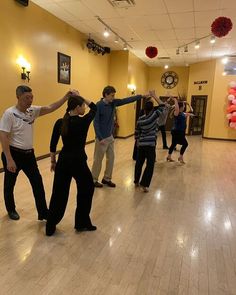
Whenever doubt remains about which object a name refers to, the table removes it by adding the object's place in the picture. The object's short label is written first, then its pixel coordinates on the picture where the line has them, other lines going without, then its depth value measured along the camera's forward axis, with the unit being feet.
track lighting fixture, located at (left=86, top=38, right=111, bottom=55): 24.66
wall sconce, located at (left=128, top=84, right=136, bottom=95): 32.13
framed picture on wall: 20.43
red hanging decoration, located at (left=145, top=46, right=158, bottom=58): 22.82
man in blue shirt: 12.03
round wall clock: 41.19
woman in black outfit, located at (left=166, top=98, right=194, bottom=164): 18.51
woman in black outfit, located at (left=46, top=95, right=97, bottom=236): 7.67
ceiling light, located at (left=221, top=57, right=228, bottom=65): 32.35
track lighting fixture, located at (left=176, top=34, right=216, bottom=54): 22.53
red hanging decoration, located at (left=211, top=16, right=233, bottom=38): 13.29
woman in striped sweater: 12.20
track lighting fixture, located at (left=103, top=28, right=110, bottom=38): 22.15
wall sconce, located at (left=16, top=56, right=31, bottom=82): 16.28
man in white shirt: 8.18
